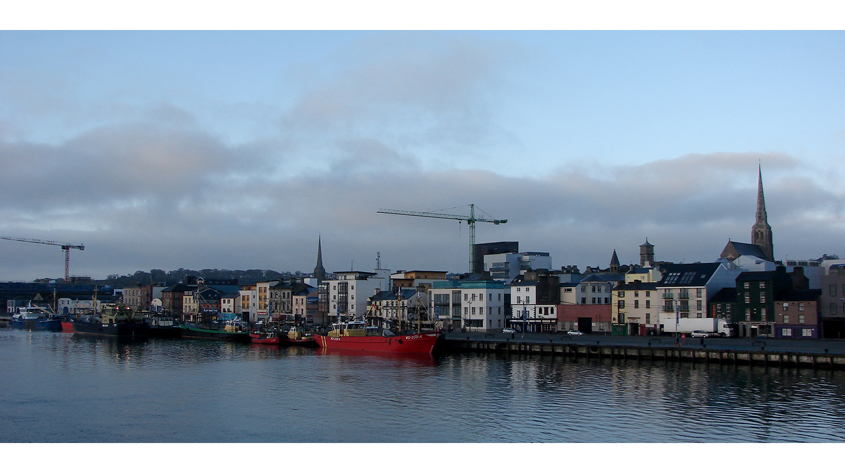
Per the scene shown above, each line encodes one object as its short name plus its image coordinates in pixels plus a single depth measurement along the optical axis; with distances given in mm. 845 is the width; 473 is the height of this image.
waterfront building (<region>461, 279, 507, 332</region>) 111438
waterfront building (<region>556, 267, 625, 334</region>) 101625
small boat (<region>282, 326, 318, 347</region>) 100625
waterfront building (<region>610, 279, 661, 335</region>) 94938
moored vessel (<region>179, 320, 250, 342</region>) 112625
